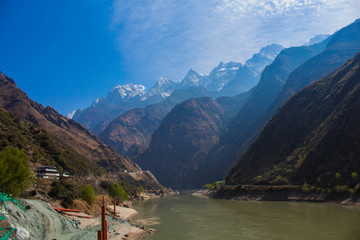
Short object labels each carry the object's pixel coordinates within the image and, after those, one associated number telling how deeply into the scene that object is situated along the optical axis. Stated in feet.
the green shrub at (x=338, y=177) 259.60
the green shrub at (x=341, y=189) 244.01
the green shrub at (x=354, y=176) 243.95
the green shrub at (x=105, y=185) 366.88
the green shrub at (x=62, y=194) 169.17
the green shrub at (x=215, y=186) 500.66
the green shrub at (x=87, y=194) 203.00
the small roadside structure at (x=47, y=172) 225.56
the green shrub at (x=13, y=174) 123.44
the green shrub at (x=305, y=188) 280.68
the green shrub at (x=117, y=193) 296.71
